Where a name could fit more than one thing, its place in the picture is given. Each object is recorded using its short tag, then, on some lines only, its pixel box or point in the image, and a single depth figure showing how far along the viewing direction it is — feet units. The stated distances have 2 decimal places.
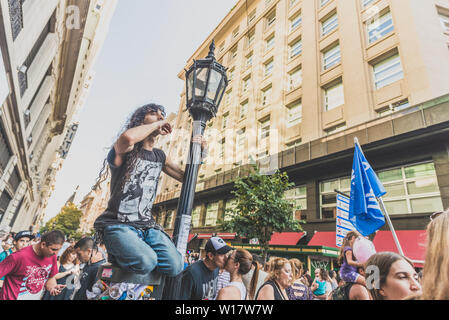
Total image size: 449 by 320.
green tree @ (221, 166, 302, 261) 31.24
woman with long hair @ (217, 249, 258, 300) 5.14
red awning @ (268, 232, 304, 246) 38.01
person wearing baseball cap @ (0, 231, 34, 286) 15.94
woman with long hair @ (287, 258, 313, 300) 8.85
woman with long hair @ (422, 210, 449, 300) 4.04
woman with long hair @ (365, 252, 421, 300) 4.70
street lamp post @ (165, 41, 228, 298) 5.59
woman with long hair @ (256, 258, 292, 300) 5.63
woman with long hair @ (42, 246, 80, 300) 10.83
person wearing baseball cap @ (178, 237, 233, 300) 5.09
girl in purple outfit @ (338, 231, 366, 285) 6.70
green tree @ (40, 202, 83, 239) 156.97
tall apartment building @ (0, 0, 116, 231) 23.68
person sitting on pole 3.91
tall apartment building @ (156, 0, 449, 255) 30.60
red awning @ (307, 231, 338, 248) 33.60
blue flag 10.39
